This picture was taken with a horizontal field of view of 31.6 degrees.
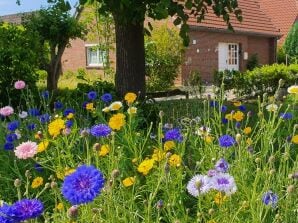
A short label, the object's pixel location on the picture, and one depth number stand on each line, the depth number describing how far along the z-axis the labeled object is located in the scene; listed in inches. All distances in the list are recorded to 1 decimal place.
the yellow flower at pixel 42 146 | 102.3
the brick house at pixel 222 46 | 896.3
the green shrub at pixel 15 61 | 356.2
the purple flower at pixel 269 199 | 73.3
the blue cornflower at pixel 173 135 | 115.1
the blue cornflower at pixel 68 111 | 157.9
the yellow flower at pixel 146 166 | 84.0
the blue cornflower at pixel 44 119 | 148.4
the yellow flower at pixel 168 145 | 108.8
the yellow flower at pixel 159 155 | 100.5
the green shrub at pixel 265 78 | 538.6
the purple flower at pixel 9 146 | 131.6
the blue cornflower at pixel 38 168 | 127.8
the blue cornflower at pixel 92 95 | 171.3
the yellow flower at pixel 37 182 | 89.5
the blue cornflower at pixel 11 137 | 132.2
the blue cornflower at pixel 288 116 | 139.8
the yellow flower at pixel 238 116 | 126.3
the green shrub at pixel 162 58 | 739.4
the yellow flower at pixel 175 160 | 96.1
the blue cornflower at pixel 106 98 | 167.9
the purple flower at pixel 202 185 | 70.7
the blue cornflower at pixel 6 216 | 57.5
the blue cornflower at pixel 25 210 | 57.8
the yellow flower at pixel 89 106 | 146.6
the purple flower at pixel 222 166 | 81.1
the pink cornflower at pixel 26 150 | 87.8
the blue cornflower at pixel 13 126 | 143.3
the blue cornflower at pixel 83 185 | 55.6
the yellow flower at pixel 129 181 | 86.6
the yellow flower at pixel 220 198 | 75.6
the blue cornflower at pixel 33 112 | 164.7
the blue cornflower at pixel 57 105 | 172.2
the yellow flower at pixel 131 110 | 119.6
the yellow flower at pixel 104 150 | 99.6
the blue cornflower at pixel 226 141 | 101.5
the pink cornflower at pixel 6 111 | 141.5
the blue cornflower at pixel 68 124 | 130.7
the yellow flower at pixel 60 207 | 79.1
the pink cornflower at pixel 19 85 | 168.8
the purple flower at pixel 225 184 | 69.2
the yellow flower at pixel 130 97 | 129.8
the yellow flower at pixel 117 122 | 106.9
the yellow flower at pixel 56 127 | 106.3
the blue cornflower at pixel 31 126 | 151.8
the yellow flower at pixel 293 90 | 121.9
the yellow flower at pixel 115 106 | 137.1
